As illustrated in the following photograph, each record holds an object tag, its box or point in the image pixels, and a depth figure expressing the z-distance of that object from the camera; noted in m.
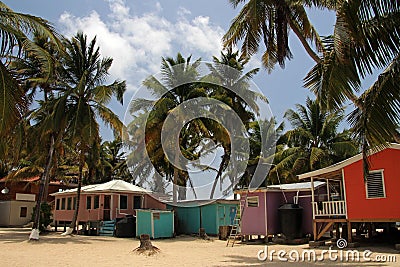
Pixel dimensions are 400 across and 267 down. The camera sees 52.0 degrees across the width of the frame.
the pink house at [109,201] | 23.94
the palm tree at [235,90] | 26.19
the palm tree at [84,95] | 19.73
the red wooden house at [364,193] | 13.84
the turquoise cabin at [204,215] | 22.06
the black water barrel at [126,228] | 21.02
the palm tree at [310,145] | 27.48
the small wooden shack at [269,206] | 17.70
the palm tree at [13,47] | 8.46
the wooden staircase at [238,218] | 18.58
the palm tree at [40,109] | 19.12
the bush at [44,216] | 22.66
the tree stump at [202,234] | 19.71
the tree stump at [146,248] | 12.90
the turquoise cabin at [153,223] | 20.09
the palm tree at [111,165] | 36.84
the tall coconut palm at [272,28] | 11.86
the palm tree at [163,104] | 23.89
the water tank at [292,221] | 16.92
